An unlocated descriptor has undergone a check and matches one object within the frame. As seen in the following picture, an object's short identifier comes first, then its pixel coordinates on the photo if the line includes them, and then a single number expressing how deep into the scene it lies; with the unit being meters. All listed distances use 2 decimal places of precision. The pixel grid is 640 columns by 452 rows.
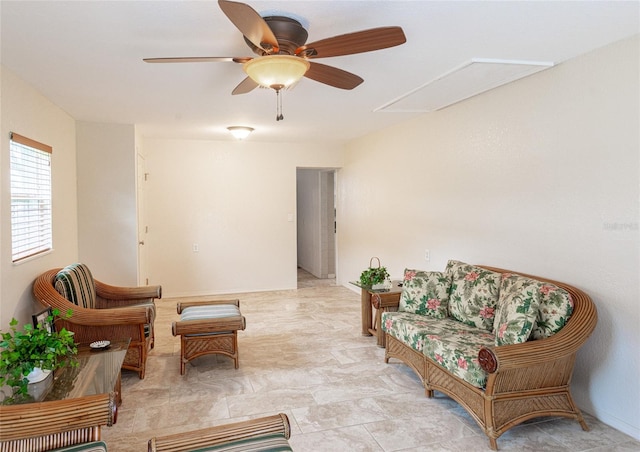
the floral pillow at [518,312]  2.58
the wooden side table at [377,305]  3.85
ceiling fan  1.95
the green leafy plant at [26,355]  2.11
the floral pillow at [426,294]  3.58
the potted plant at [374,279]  4.33
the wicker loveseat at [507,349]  2.47
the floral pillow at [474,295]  3.22
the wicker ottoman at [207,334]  3.48
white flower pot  2.29
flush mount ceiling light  5.27
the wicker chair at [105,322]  3.24
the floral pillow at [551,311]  2.62
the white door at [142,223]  5.47
